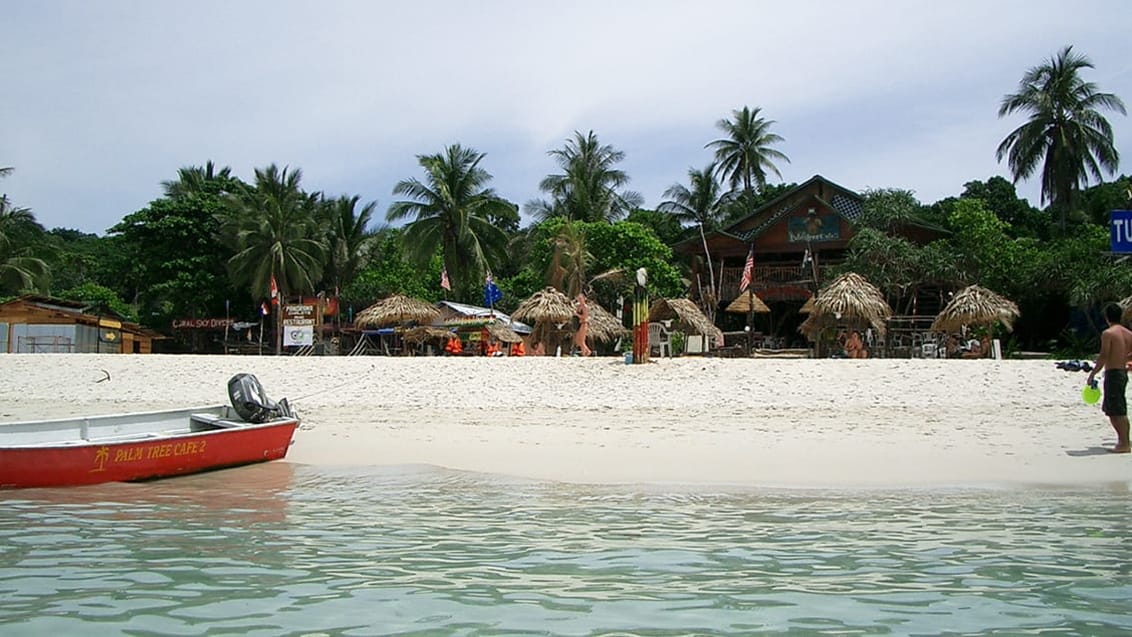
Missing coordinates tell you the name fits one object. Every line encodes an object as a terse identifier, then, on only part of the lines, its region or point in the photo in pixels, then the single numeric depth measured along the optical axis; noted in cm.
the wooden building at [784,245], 3250
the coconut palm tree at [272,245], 3831
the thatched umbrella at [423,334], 3145
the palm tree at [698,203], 4159
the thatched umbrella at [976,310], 2170
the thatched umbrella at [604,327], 2753
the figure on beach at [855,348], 2186
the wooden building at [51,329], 3334
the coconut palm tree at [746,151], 4278
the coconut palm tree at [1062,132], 3403
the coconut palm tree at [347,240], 4369
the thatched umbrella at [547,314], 2545
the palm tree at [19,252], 4169
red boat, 883
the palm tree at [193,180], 4706
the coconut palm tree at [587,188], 4144
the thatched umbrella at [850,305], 2184
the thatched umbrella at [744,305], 2838
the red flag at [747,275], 2606
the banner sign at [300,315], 2894
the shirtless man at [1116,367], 930
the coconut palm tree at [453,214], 3681
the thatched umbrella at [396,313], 3136
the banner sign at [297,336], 2839
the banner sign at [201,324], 4094
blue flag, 3179
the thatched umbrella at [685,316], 2708
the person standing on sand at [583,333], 2194
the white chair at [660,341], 2377
